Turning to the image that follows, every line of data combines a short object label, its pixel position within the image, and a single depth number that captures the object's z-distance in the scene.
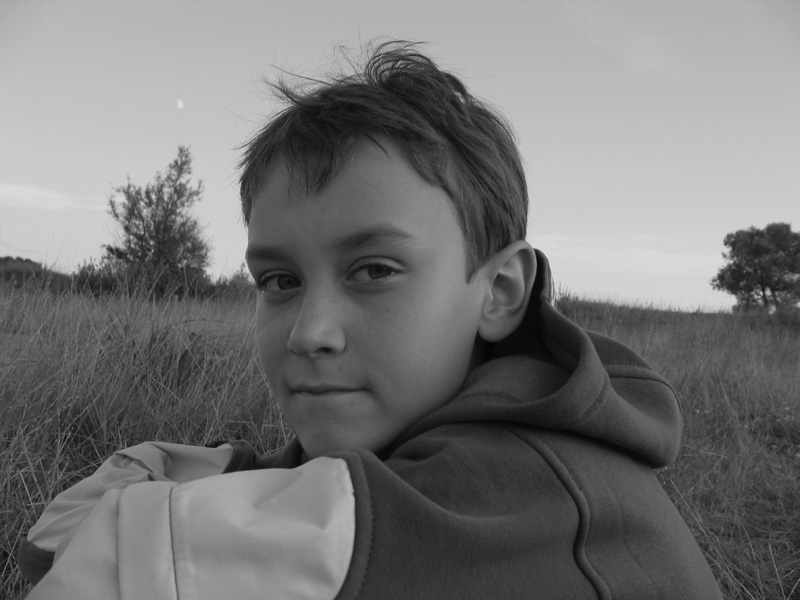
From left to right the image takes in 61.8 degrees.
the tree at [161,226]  28.25
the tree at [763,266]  37.56
